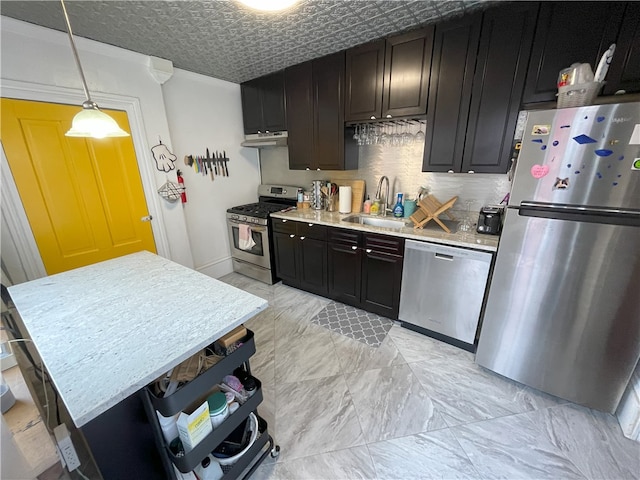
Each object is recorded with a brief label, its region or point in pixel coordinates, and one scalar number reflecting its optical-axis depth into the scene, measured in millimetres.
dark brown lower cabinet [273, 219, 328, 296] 2754
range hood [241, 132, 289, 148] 3029
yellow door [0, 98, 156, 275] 1892
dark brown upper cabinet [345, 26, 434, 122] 2045
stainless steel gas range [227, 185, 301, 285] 3115
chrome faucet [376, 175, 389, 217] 2766
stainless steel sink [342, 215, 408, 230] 2592
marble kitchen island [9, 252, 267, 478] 799
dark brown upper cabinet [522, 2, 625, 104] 1458
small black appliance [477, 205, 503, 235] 1968
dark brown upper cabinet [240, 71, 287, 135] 2926
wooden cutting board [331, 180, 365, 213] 2869
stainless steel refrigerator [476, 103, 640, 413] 1307
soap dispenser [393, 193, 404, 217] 2631
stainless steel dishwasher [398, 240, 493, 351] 1933
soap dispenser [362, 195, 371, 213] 2844
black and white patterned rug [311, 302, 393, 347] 2344
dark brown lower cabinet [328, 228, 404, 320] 2314
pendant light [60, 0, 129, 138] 1236
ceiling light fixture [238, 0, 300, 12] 1271
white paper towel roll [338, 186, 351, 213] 2834
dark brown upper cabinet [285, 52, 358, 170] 2502
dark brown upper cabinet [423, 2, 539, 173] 1698
